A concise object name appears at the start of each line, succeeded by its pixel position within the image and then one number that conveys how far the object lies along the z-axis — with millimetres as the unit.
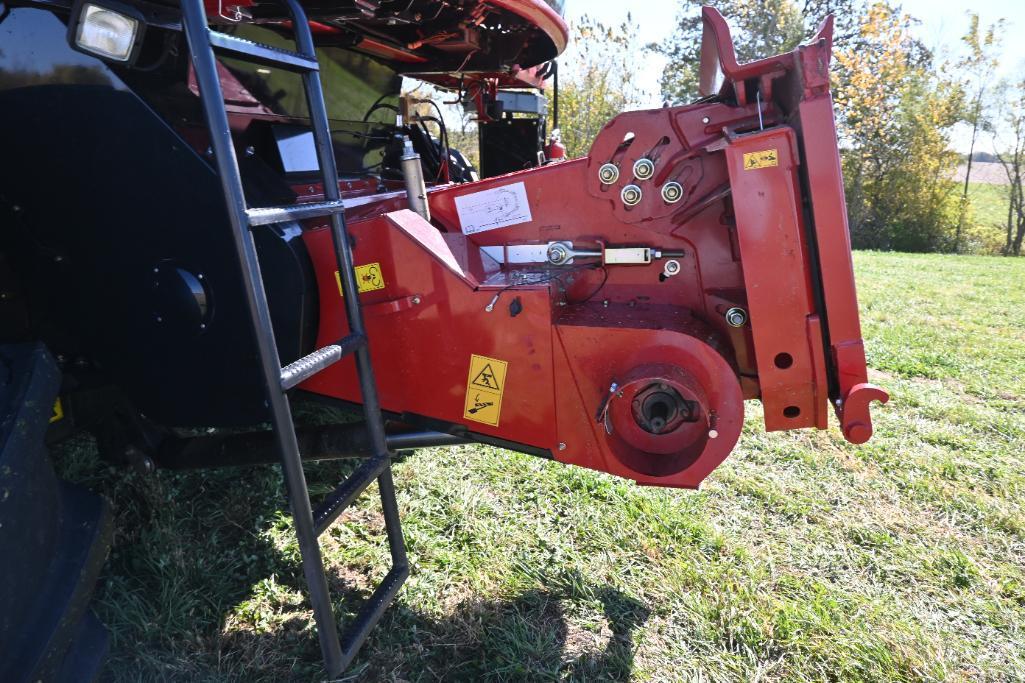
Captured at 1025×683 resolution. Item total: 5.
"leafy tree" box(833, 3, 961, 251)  16266
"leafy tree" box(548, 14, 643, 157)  16000
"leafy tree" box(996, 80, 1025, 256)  16172
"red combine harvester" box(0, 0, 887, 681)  1739
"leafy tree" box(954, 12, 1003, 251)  16891
